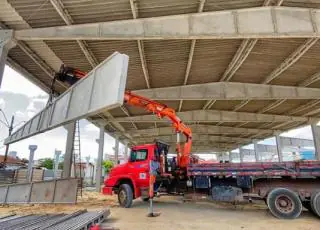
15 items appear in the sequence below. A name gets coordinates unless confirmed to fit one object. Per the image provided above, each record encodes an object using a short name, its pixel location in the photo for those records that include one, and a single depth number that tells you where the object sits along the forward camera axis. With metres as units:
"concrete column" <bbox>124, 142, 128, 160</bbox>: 31.59
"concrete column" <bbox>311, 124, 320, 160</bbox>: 17.84
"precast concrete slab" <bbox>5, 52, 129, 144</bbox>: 4.53
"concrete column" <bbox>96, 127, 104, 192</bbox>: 20.11
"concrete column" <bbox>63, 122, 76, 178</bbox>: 14.70
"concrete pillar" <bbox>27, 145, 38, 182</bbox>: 16.14
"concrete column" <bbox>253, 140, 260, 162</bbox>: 29.12
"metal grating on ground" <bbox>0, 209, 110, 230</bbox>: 5.43
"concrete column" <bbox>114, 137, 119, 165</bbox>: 25.92
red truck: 8.18
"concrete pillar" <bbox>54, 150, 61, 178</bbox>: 22.07
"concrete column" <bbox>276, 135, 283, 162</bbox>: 24.16
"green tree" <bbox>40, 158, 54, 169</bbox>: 43.33
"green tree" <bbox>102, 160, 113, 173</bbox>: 42.56
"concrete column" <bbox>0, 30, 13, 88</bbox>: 8.02
